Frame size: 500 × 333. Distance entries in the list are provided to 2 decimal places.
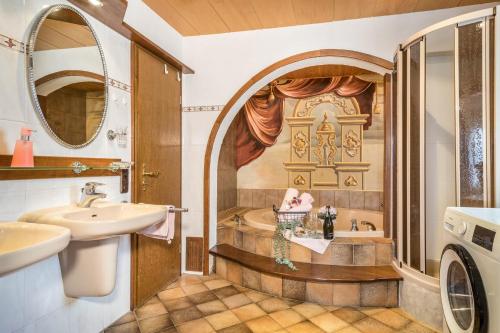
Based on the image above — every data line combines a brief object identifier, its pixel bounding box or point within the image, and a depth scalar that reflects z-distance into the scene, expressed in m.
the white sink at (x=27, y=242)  0.89
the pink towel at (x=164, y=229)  1.97
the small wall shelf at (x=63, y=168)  1.37
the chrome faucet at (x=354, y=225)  3.03
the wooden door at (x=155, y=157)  2.30
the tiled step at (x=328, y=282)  2.29
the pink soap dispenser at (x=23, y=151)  1.31
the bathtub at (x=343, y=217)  3.30
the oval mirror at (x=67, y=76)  1.54
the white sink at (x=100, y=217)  1.32
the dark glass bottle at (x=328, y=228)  2.57
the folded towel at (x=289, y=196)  2.93
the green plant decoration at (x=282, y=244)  2.59
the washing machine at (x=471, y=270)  1.22
